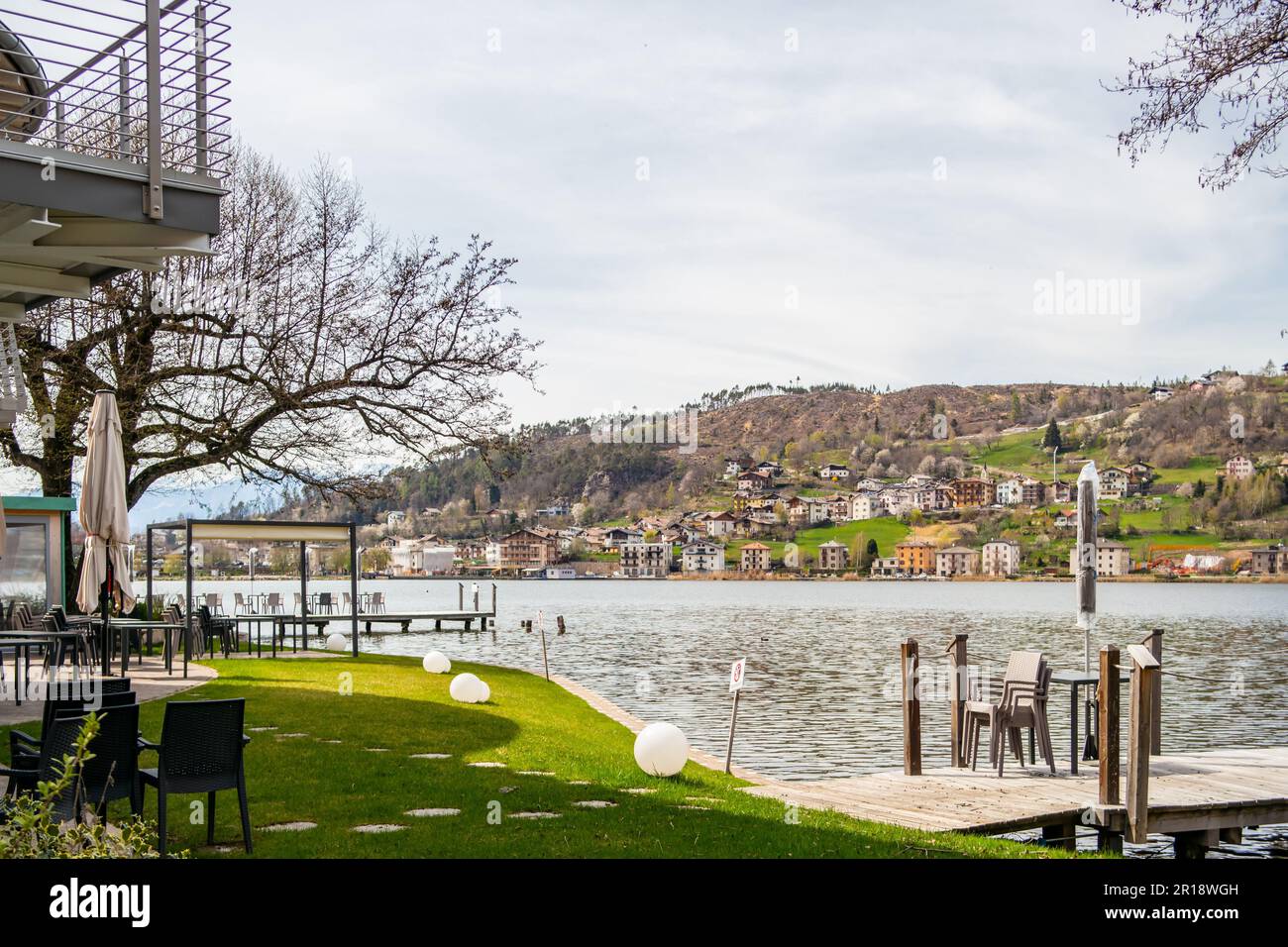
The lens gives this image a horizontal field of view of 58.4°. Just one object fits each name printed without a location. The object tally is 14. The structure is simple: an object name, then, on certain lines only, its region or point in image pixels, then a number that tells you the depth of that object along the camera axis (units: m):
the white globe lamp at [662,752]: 11.20
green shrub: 4.50
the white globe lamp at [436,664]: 22.95
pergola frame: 23.22
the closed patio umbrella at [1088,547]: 14.16
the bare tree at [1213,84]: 9.18
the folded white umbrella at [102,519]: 14.88
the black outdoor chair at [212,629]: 24.28
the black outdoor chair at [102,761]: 6.47
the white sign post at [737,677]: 11.77
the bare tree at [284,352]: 24.03
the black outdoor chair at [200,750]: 7.11
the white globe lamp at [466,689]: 17.86
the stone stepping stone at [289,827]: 8.37
